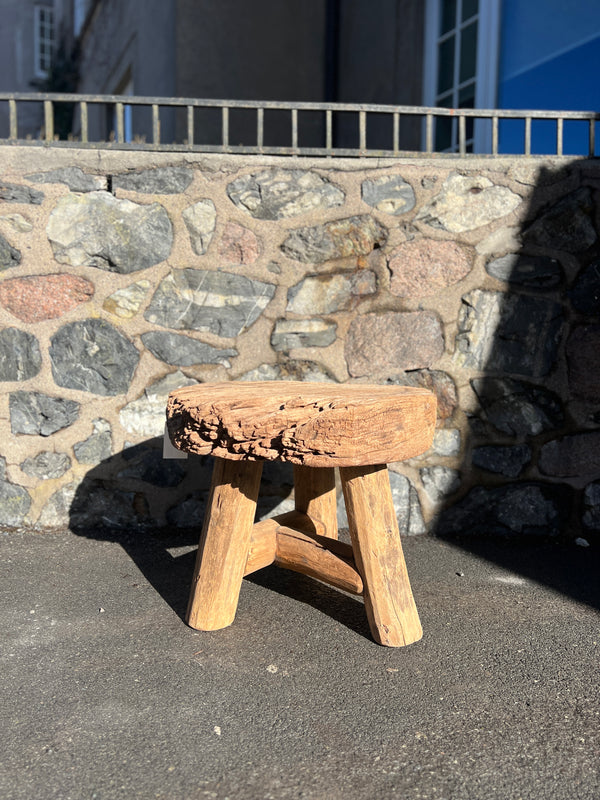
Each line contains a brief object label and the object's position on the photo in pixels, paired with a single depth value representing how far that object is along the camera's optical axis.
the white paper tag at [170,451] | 1.99
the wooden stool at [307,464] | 1.59
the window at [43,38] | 12.26
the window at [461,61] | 4.29
